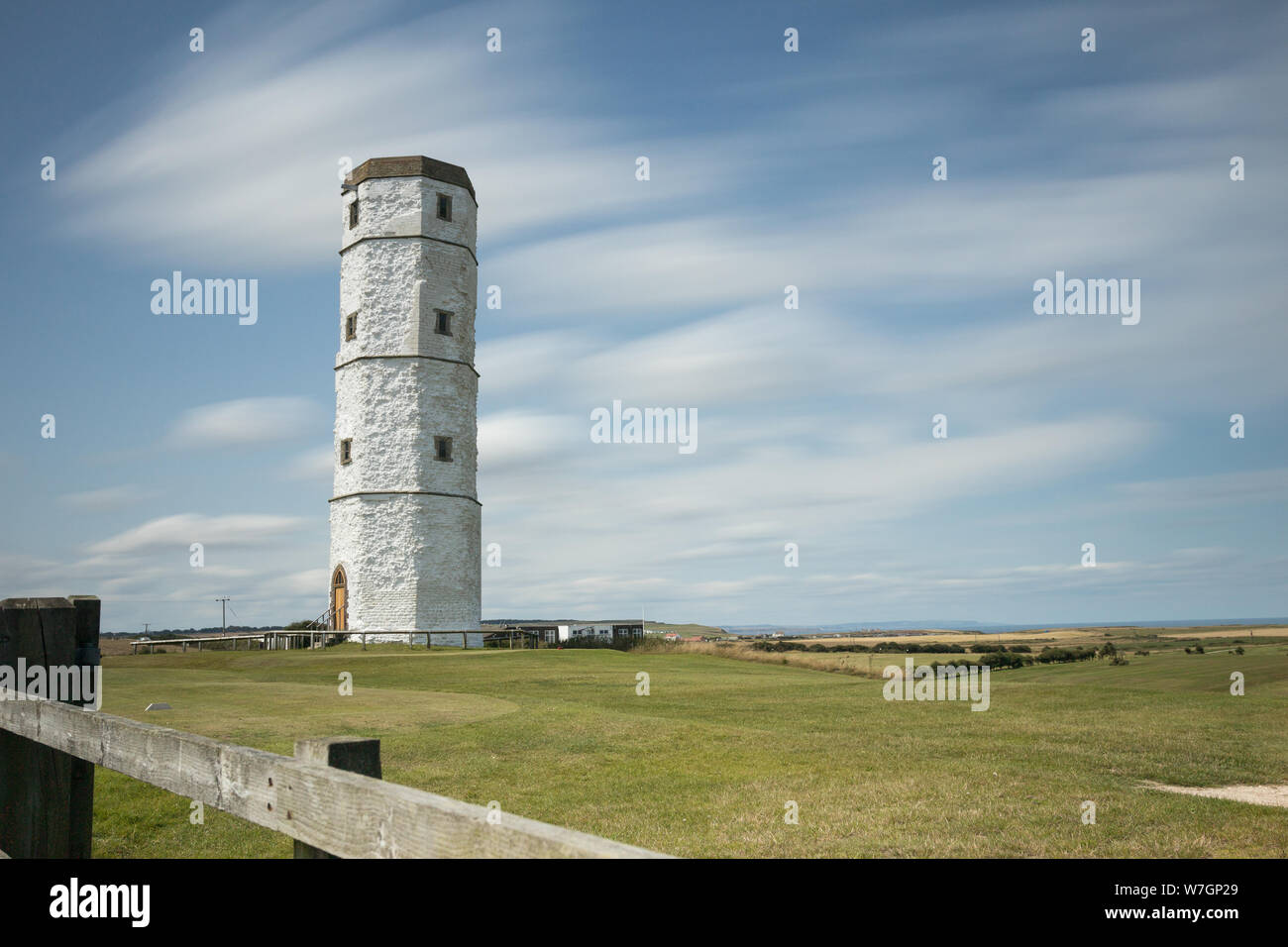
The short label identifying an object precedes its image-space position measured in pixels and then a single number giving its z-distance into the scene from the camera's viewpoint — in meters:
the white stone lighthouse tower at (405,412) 44.72
